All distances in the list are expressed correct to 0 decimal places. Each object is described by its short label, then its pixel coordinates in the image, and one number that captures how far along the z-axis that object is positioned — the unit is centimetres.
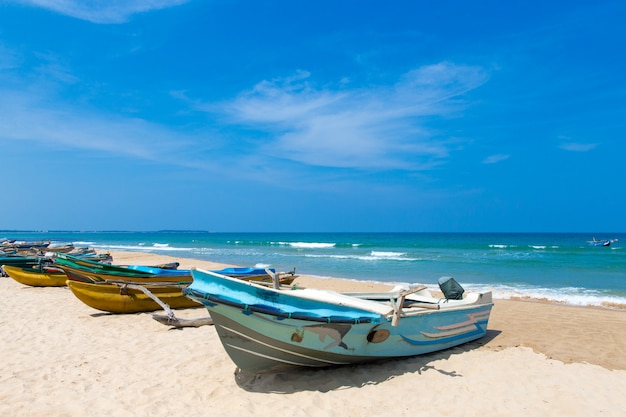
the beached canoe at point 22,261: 1634
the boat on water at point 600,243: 5253
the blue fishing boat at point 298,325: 522
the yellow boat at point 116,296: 1017
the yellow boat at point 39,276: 1516
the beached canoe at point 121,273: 1125
